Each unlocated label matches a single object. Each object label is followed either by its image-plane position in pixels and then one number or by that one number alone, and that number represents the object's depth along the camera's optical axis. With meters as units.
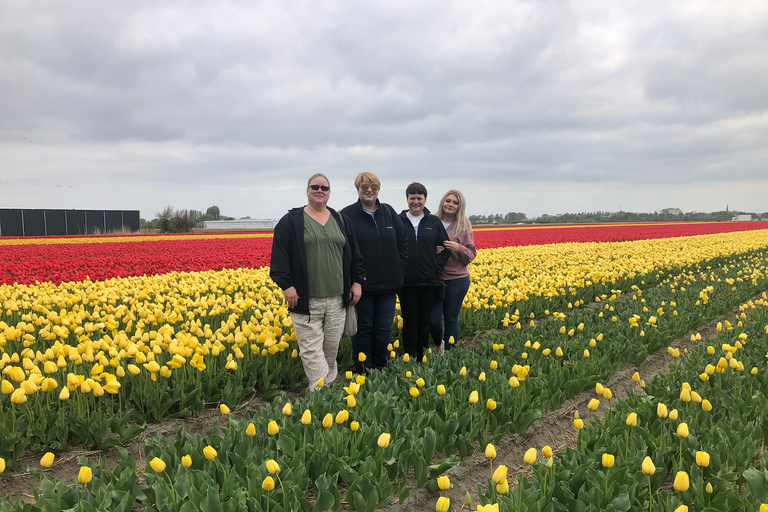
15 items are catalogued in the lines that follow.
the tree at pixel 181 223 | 49.44
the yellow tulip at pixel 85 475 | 2.32
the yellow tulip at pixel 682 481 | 2.19
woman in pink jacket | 5.41
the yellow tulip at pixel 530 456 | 2.42
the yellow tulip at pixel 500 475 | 2.24
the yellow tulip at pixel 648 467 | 2.33
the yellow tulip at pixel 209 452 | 2.47
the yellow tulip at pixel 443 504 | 2.15
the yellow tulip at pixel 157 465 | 2.39
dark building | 47.10
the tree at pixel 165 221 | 49.34
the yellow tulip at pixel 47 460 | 2.50
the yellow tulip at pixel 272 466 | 2.29
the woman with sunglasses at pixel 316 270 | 4.14
